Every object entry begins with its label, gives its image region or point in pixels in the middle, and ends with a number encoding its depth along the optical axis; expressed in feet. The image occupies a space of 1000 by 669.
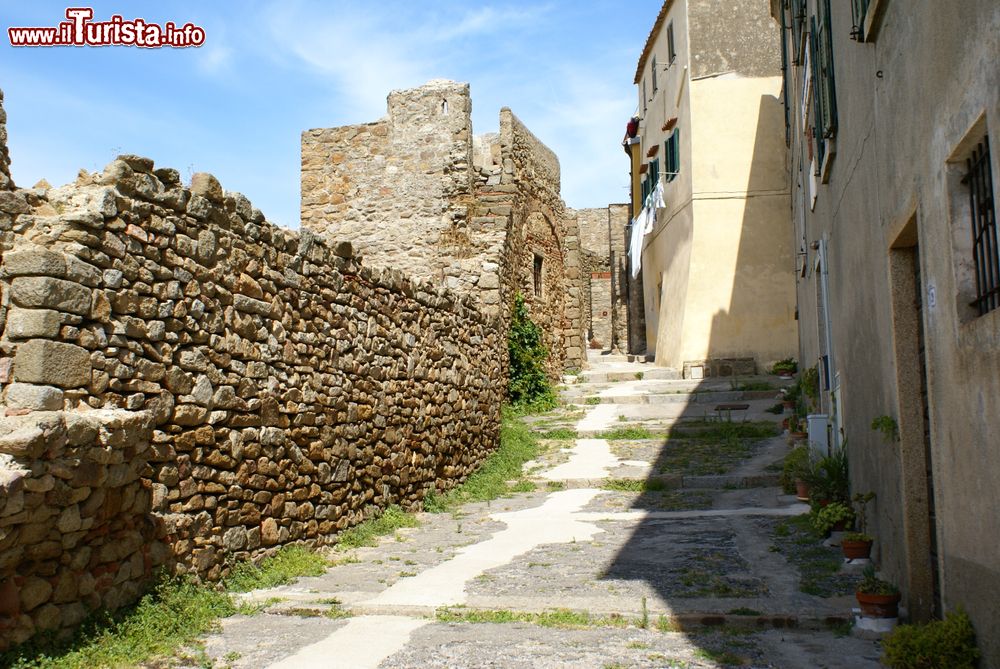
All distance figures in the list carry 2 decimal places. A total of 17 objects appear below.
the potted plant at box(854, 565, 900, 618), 15.89
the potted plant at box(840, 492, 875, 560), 20.47
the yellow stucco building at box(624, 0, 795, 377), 60.23
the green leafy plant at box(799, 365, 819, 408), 37.70
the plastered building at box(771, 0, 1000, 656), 10.91
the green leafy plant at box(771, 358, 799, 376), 55.31
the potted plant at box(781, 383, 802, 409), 45.29
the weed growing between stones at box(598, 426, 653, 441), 44.01
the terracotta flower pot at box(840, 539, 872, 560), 20.54
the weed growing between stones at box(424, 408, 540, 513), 34.45
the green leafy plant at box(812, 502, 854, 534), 24.07
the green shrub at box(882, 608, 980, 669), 11.89
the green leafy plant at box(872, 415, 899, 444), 16.85
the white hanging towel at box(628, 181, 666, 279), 69.46
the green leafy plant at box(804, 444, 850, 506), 26.53
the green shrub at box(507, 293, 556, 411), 49.70
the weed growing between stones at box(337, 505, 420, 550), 26.00
